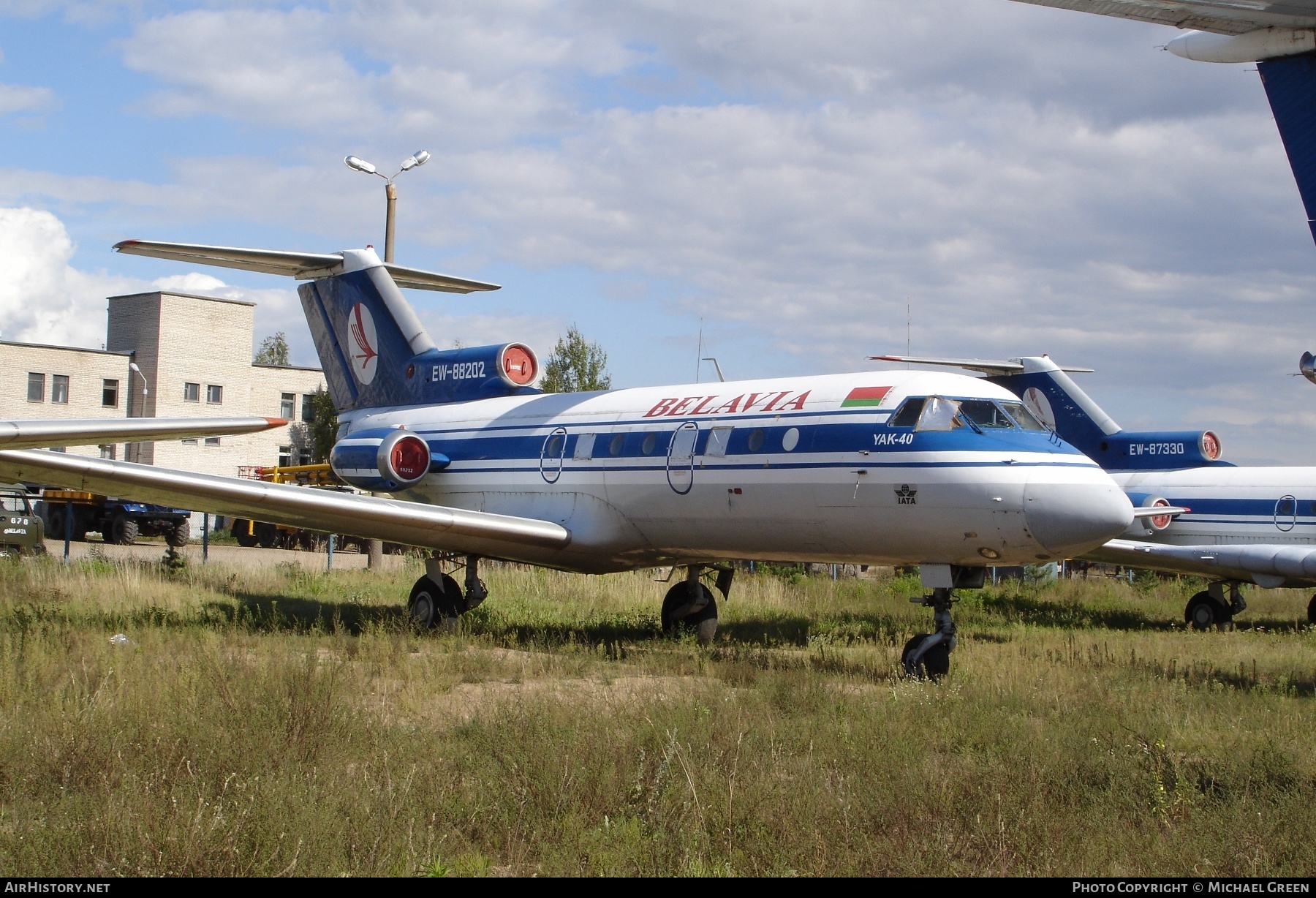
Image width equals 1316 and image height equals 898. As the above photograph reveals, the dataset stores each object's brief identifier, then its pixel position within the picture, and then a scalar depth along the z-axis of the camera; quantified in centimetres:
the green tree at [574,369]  5112
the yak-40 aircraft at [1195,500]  1872
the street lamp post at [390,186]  2211
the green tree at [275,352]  9169
